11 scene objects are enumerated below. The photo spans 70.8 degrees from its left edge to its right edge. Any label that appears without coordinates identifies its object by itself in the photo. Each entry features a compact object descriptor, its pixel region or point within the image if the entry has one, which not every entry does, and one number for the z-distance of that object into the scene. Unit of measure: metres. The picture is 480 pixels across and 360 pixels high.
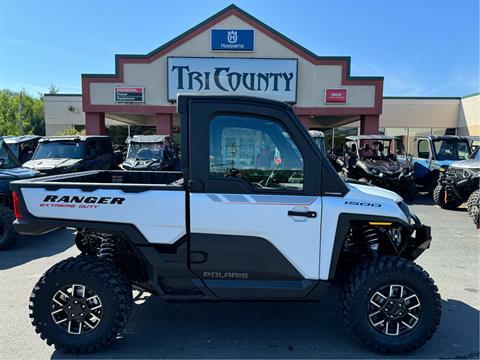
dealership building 16.75
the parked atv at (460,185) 8.03
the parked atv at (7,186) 5.83
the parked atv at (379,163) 10.64
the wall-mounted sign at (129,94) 16.86
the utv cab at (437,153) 11.91
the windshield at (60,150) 10.20
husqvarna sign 16.72
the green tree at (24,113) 53.53
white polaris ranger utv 2.84
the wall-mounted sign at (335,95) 16.89
